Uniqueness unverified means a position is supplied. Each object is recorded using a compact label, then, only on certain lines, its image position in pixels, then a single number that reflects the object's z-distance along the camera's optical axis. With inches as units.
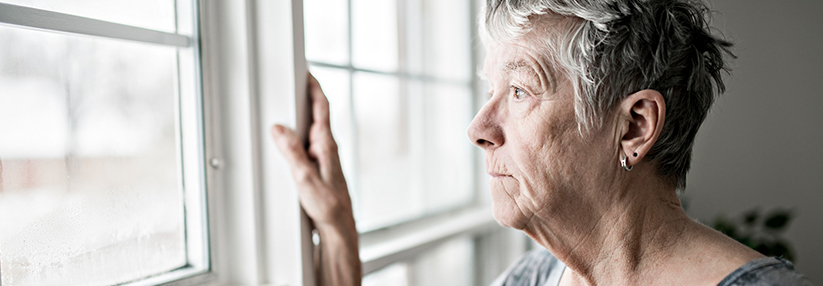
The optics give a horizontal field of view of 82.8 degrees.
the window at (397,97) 54.9
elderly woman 32.5
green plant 90.4
